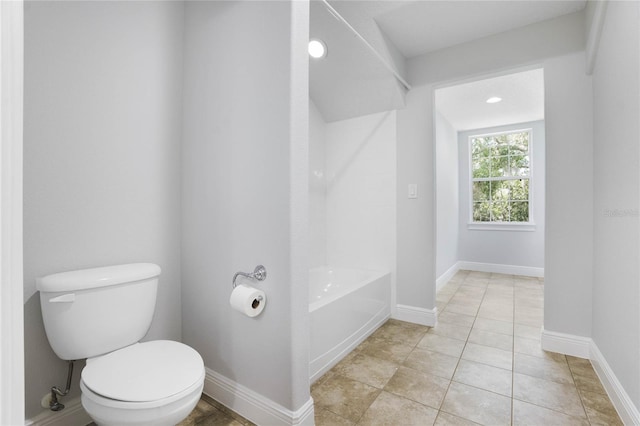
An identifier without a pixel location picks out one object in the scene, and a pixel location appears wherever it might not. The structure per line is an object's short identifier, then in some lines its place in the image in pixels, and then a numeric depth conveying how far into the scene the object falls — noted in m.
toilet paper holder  1.39
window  4.61
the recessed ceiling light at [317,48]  2.37
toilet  1.03
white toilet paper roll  1.34
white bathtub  1.85
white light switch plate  2.66
